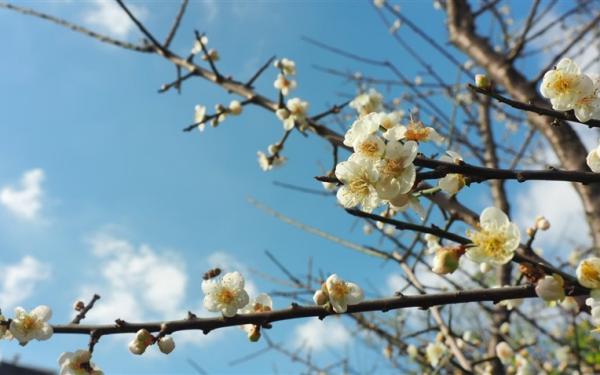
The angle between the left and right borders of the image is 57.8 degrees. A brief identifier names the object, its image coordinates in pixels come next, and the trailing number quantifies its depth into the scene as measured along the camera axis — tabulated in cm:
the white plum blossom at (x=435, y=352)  65
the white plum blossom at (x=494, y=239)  23
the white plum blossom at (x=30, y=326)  29
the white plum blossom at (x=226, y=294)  27
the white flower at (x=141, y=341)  26
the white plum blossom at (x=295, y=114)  57
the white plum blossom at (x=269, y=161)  66
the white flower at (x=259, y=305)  28
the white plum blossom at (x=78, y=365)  27
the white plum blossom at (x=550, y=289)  21
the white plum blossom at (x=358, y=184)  24
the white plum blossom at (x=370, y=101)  60
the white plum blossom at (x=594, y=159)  24
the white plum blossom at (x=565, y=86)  27
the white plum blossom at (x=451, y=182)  25
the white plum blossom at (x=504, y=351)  67
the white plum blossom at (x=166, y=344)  26
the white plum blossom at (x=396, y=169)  23
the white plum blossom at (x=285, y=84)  71
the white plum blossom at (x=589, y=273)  22
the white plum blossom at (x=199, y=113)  68
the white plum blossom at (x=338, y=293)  25
